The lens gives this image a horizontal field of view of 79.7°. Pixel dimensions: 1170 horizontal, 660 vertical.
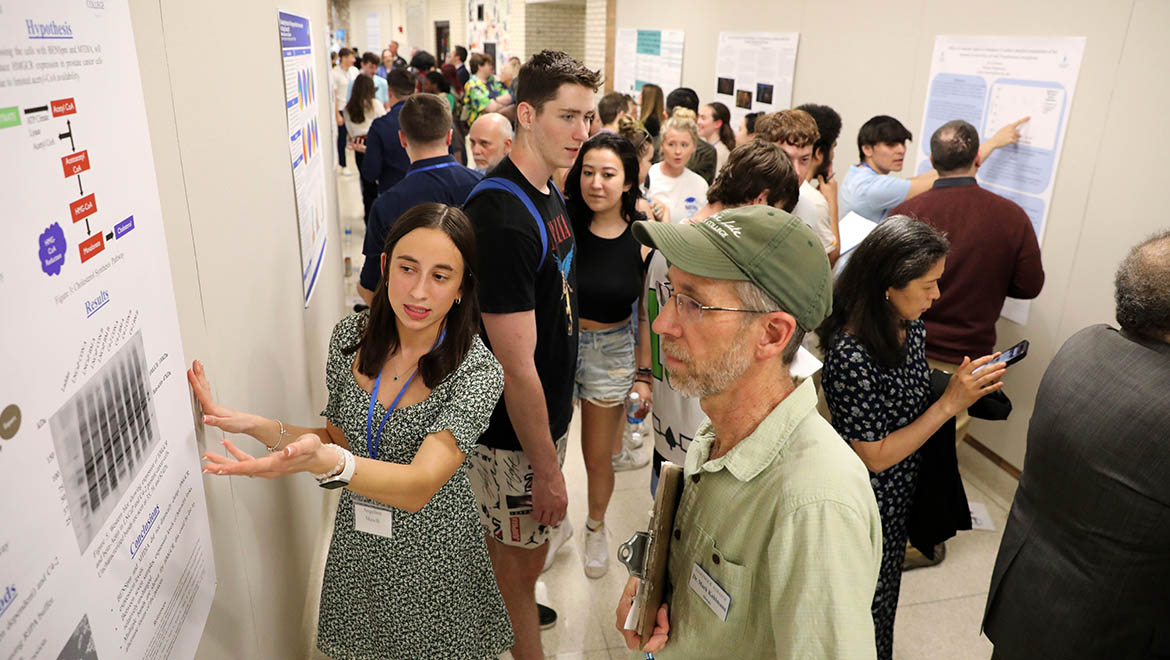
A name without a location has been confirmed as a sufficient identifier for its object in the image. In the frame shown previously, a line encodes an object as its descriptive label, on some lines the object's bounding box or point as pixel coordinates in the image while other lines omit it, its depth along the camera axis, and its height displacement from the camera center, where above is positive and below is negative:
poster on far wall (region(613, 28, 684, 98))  8.57 +0.65
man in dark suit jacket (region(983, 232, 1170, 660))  1.69 -0.89
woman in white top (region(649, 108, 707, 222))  4.14 -0.39
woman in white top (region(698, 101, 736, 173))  5.68 -0.09
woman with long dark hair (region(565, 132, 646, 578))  2.90 -0.64
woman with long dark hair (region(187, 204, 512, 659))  1.64 -0.74
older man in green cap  1.05 -0.56
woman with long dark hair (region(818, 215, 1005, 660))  1.95 -0.64
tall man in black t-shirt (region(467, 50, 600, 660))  1.97 -0.62
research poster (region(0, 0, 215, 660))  0.67 -0.29
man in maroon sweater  3.33 -0.60
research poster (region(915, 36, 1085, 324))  3.75 +0.12
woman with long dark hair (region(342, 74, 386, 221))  7.73 -0.09
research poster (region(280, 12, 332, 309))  2.56 -0.15
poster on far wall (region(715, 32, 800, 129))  6.33 +0.39
